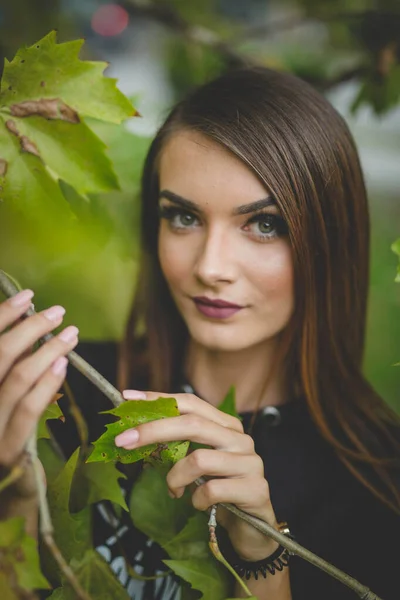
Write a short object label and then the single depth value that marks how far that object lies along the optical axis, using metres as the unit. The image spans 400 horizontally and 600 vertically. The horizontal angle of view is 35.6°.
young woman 0.99
